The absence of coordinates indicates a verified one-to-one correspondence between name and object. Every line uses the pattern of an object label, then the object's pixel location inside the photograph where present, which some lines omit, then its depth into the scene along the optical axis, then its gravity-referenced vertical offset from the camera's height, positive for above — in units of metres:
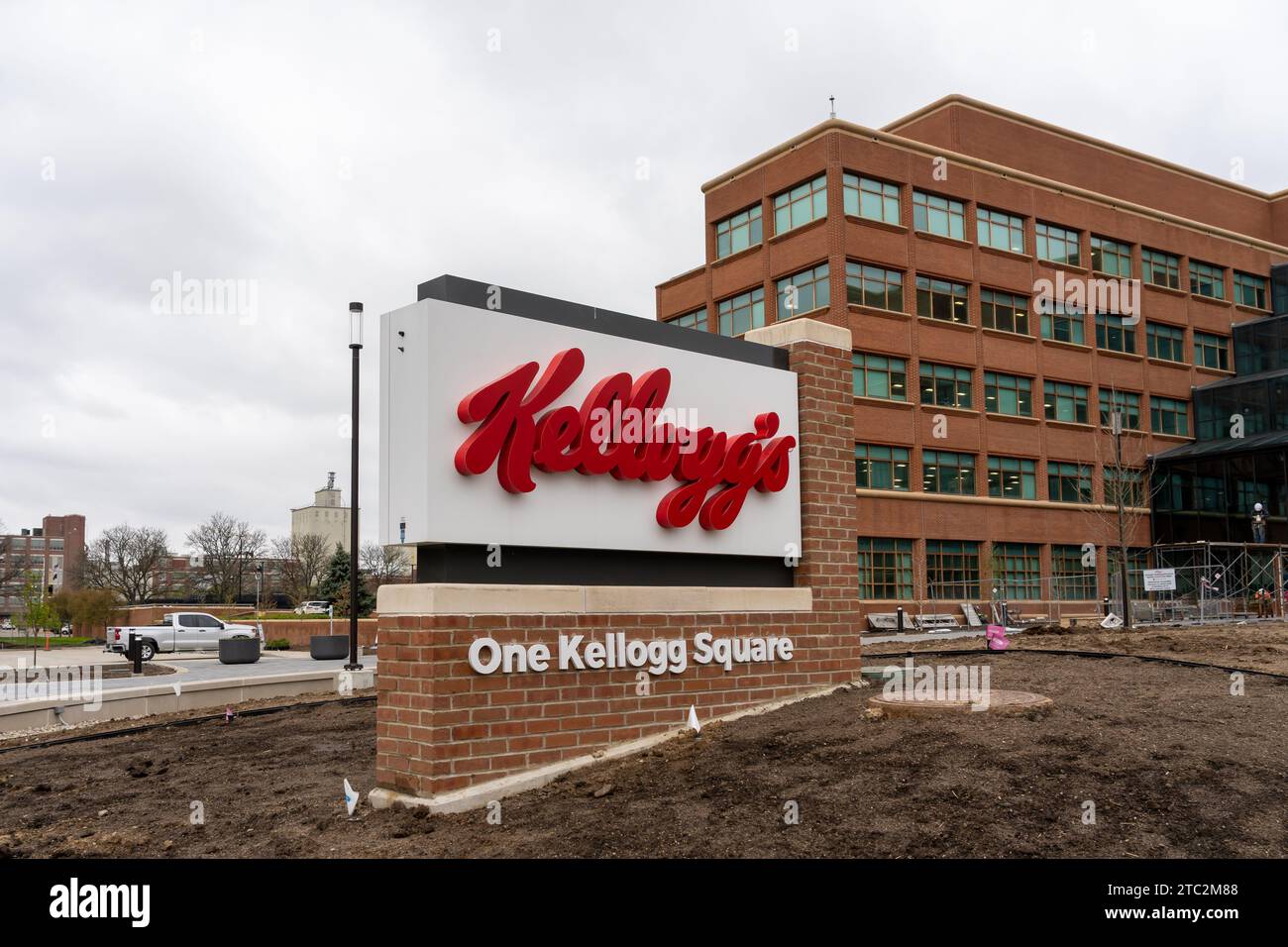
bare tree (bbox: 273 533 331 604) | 90.35 -0.64
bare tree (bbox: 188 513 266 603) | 85.94 +0.54
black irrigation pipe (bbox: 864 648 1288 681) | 12.02 -1.43
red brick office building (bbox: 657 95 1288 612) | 41.75 +10.29
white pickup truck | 41.09 -2.86
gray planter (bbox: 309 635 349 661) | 31.03 -2.64
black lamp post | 21.66 +0.61
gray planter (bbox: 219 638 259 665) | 32.59 -2.88
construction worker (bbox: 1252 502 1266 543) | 41.08 +0.84
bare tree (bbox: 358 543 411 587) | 87.88 -0.52
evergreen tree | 62.20 -1.42
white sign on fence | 30.34 -1.00
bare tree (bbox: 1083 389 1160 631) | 46.88 +2.60
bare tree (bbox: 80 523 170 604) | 83.31 -0.20
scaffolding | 32.78 -1.54
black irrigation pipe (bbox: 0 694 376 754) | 14.21 -2.36
